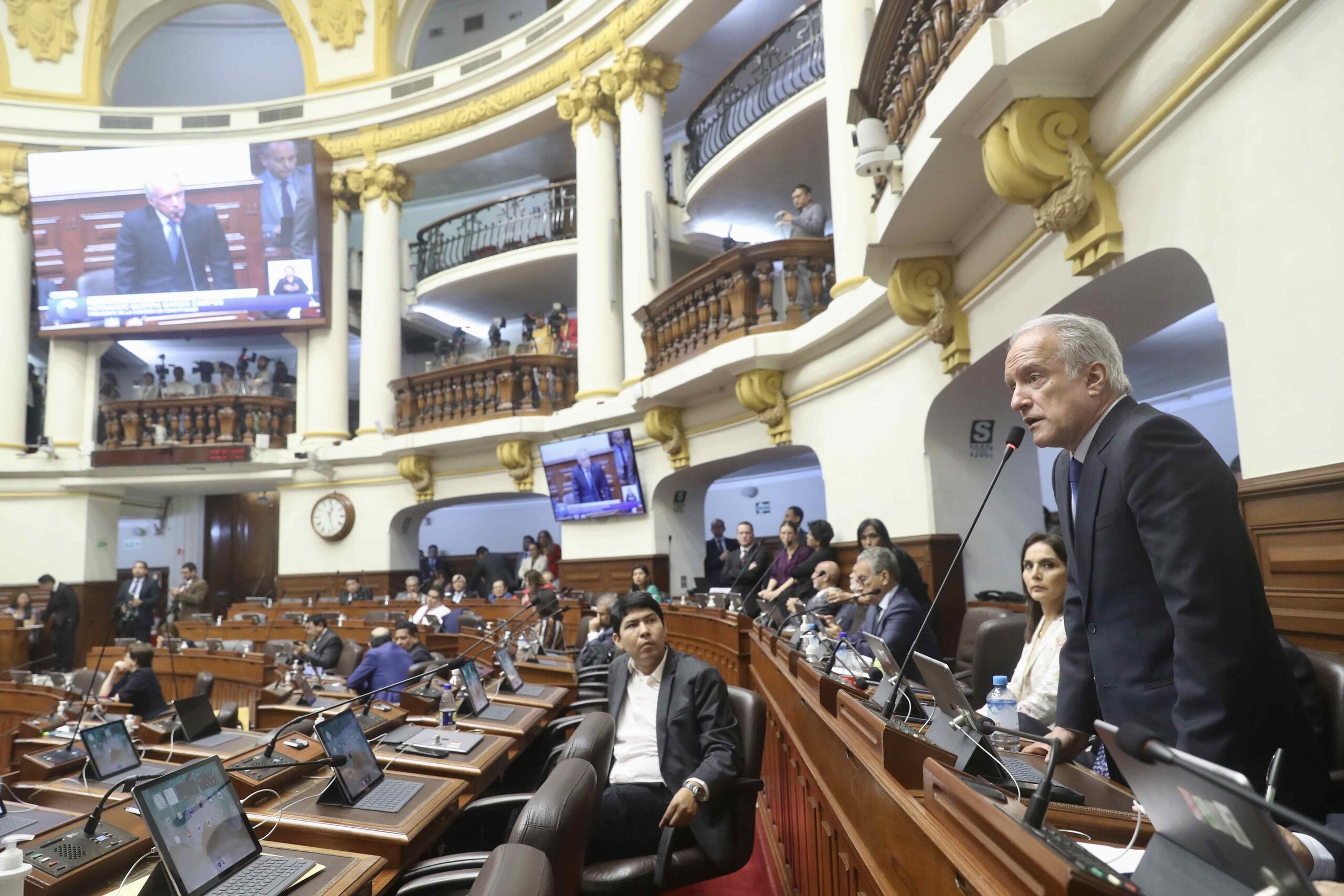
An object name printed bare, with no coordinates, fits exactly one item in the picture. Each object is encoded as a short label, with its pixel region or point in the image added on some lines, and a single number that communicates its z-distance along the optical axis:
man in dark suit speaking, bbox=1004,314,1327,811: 1.25
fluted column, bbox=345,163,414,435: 11.02
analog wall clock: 11.12
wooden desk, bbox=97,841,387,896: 1.69
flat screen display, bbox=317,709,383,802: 2.27
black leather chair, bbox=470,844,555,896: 1.15
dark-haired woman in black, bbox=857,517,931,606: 3.67
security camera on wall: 3.75
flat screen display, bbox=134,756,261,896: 1.60
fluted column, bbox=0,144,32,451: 11.56
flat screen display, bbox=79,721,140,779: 2.85
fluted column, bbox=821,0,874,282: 5.33
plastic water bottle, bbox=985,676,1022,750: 2.02
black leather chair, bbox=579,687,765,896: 2.31
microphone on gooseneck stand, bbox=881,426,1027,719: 1.64
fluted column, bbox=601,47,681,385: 8.35
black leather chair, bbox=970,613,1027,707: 3.24
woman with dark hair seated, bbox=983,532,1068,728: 2.35
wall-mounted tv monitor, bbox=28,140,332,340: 11.44
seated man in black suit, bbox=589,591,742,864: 2.46
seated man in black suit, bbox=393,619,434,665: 5.69
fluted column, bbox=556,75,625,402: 8.78
